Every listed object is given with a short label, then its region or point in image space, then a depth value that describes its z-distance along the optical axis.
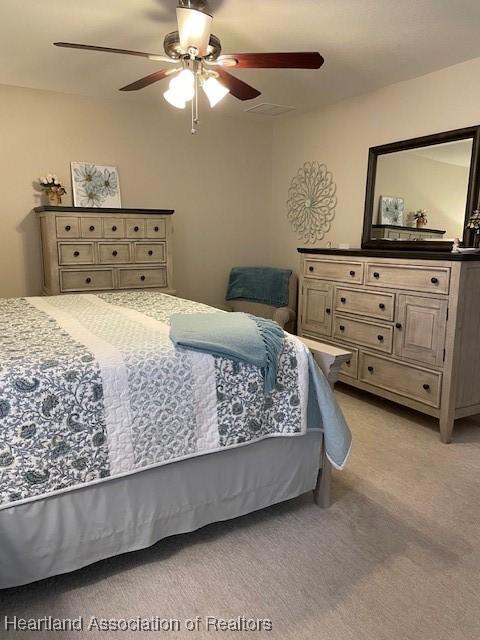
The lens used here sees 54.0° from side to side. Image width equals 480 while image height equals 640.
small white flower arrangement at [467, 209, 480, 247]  3.10
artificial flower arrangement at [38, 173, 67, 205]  3.90
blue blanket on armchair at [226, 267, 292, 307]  4.56
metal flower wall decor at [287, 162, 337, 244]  4.40
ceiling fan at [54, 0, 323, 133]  2.26
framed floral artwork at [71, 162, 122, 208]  4.12
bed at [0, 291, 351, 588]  1.49
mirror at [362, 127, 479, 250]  3.21
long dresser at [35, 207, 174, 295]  3.74
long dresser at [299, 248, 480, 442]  2.80
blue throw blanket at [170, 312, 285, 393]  1.75
